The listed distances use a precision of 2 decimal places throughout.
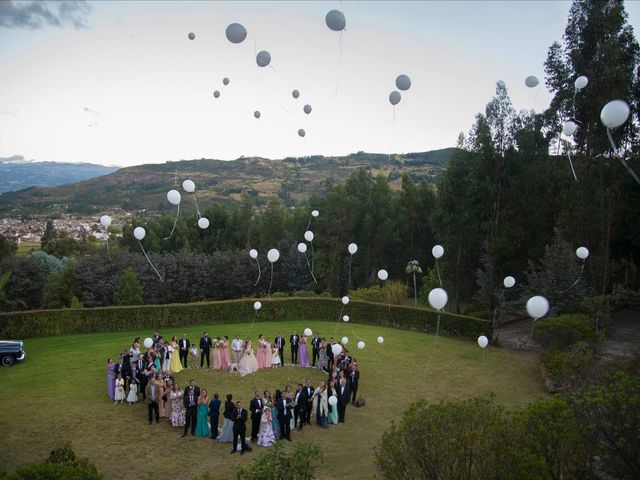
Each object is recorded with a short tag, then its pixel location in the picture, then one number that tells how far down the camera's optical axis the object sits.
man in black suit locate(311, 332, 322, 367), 17.34
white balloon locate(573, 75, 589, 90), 13.55
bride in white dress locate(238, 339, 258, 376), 16.48
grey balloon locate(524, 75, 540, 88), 13.86
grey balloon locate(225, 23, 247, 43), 11.12
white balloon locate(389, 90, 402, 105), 12.60
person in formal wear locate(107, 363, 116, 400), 13.95
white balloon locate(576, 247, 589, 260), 16.21
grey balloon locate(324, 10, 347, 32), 9.57
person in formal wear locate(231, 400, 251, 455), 10.99
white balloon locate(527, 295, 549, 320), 10.75
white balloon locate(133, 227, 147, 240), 16.88
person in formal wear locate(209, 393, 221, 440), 11.58
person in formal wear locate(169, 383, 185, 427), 12.29
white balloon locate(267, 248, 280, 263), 18.75
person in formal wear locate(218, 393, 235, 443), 11.45
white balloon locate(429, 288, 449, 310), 11.67
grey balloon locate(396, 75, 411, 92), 11.70
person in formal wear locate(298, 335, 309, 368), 17.53
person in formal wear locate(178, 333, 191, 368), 16.81
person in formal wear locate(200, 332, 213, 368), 17.06
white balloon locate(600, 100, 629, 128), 8.08
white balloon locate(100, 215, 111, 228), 16.34
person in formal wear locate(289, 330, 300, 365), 17.77
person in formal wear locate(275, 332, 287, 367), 17.41
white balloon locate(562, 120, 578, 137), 13.81
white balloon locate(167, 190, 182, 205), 15.02
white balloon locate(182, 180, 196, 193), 15.45
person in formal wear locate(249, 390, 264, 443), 11.45
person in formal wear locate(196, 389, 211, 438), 11.77
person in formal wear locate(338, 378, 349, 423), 12.94
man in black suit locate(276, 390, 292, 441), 11.76
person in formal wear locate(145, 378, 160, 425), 12.55
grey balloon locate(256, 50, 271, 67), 12.52
